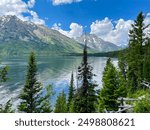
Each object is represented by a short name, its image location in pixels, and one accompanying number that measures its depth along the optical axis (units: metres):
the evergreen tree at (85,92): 8.75
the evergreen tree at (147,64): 16.34
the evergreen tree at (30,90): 12.10
